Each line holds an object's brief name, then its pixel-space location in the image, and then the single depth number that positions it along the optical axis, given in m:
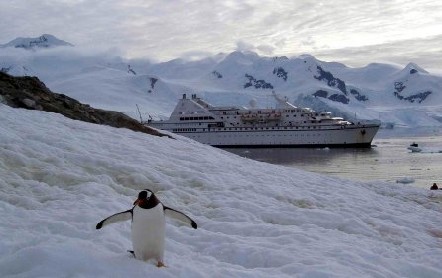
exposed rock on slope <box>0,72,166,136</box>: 15.29
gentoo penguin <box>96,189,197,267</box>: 4.91
